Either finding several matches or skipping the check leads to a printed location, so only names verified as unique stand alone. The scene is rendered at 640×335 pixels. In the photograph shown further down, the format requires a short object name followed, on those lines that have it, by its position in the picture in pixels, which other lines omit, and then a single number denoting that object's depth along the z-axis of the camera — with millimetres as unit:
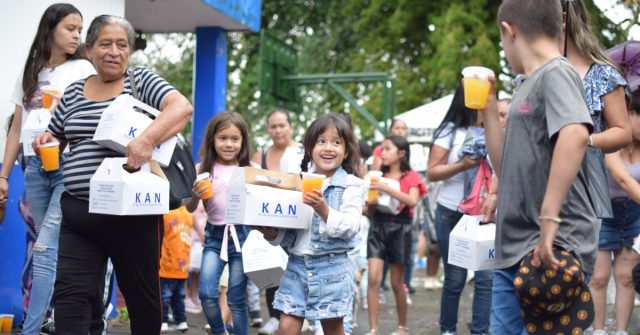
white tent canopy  14859
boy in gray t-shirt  3395
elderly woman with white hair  4543
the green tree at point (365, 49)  21031
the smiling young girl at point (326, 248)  5211
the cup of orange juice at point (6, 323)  7062
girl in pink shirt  6520
